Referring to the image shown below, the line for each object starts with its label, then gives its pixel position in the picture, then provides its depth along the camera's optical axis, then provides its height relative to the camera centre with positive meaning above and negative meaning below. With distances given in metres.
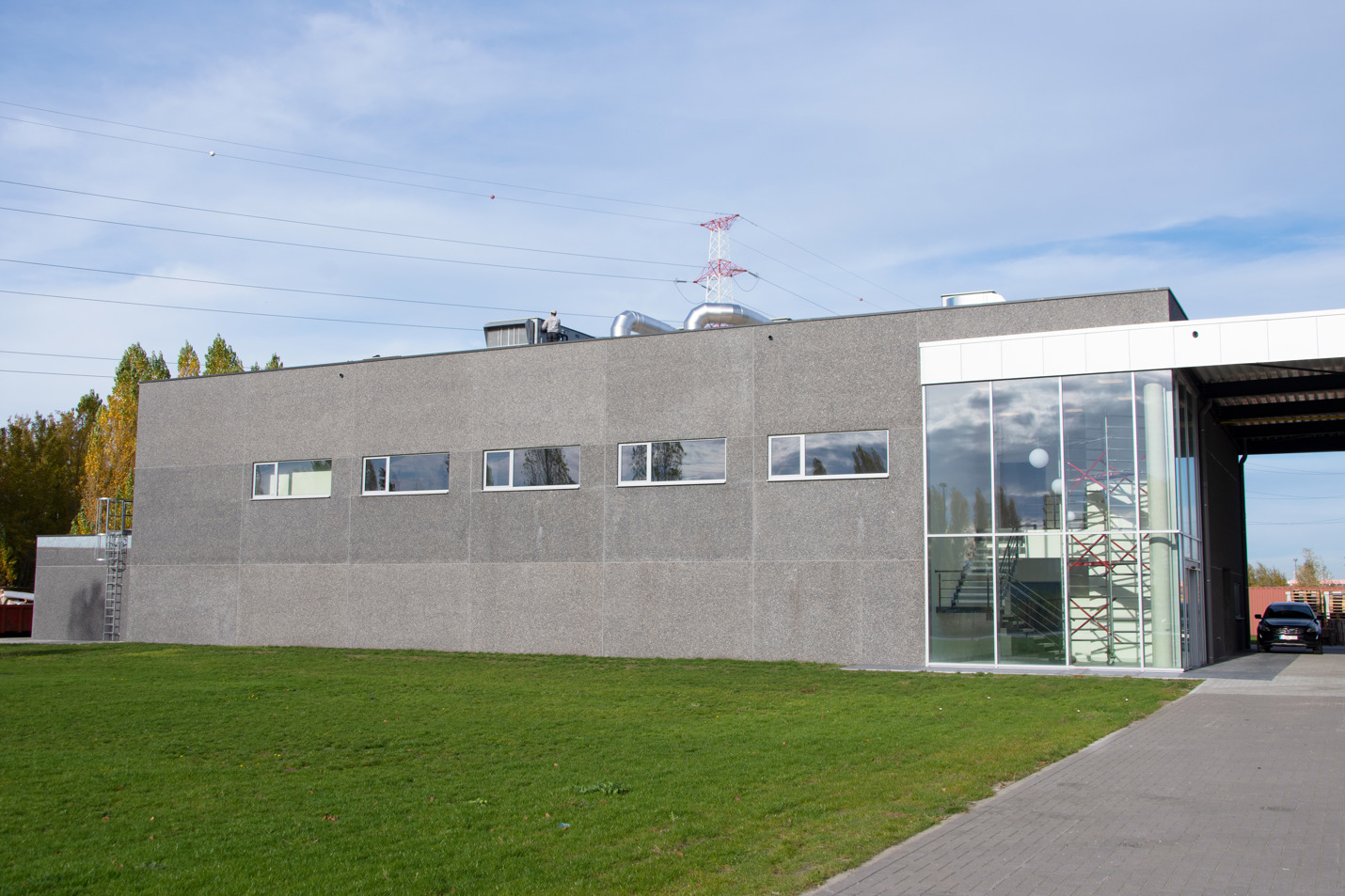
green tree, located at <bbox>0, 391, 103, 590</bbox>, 61.78 +3.82
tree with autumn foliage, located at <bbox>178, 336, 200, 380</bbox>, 61.50 +10.69
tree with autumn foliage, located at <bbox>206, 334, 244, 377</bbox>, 62.94 +11.31
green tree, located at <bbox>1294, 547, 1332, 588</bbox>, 95.75 -0.90
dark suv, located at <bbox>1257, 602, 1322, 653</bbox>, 29.16 -1.82
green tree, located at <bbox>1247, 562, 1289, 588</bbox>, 91.38 -1.37
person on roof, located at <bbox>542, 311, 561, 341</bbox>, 29.27 +6.07
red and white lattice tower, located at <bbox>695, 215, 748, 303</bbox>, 49.38 +13.12
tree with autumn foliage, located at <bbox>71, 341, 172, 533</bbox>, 55.97 +5.03
